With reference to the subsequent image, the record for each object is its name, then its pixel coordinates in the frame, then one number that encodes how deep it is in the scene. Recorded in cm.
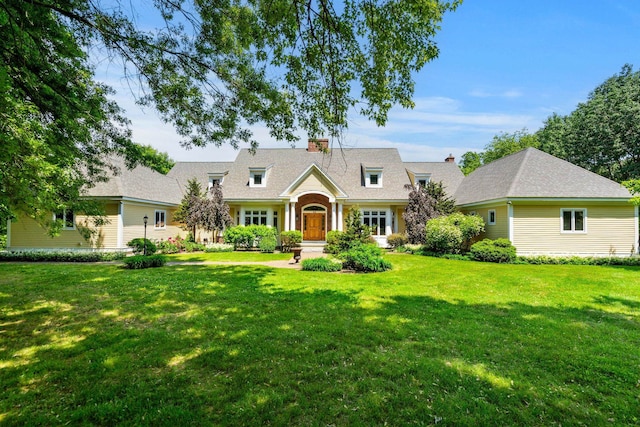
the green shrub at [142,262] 1282
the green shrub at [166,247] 1925
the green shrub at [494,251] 1534
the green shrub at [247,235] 2055
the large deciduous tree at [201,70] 491
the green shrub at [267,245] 1966
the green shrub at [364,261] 1228
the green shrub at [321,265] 1244
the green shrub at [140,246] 1786
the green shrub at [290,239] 1998
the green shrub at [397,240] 2091
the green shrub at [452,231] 1703
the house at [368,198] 1630
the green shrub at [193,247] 2025
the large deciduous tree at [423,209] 1973
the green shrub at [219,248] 2028
